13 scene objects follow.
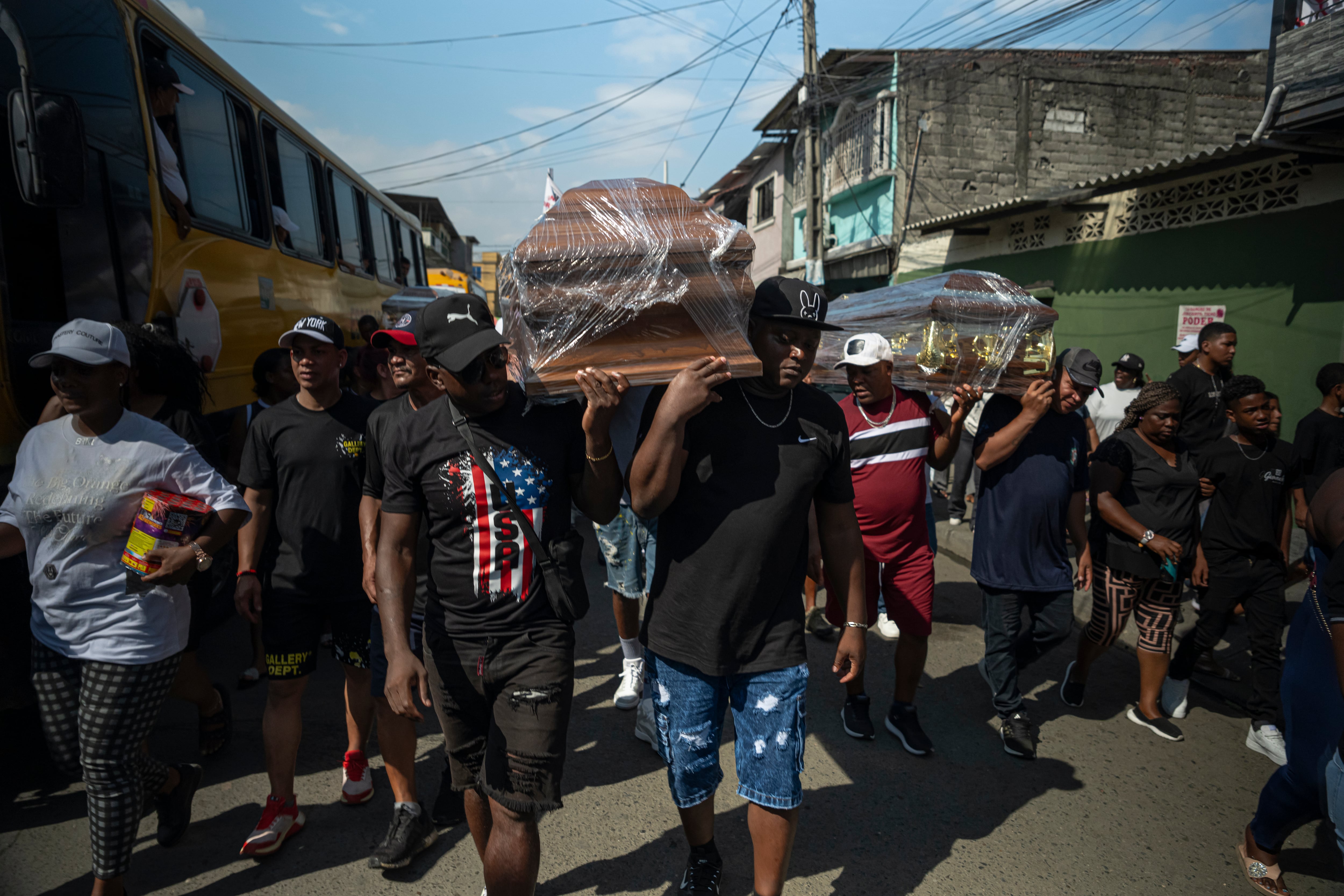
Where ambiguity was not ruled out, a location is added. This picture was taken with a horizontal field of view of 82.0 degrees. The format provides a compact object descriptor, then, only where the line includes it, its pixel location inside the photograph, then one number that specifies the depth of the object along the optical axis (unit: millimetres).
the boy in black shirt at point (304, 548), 3037
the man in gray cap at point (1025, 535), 3805
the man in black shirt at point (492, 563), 2307
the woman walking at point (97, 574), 2490
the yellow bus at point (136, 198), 3209
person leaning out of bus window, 4328
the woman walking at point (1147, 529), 4027
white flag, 3227
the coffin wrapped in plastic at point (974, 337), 3748
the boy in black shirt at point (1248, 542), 4102
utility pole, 14391
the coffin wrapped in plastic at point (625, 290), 2201
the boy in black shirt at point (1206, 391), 5633
